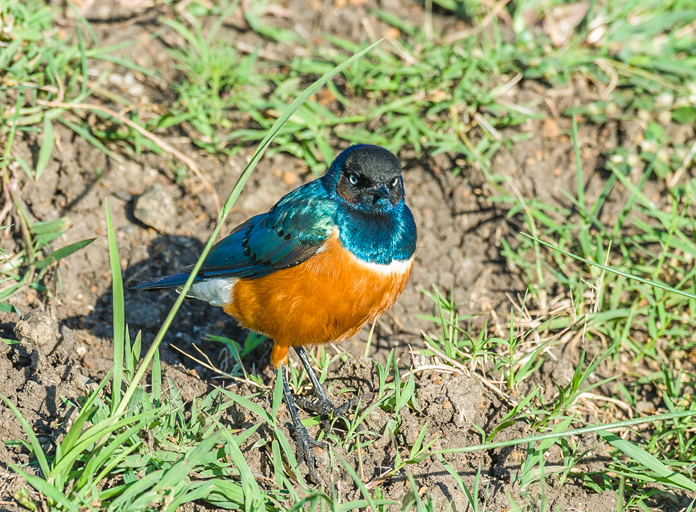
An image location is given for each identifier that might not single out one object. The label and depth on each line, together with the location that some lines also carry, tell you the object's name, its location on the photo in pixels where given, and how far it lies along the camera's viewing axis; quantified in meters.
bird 7.38
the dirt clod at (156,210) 9.98
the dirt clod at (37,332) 7.12
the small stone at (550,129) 11.13
